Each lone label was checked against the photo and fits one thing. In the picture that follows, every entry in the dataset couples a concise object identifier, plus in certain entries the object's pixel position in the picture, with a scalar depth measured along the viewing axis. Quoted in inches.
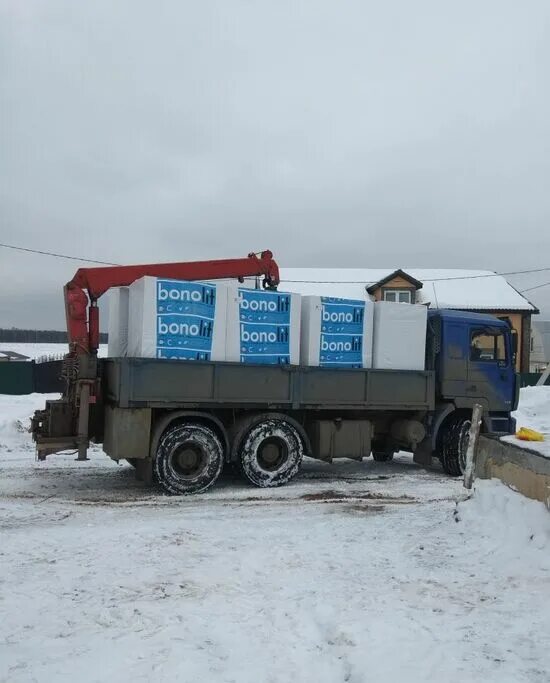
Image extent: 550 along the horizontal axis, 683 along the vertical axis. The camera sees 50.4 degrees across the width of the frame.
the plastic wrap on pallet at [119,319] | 358.6
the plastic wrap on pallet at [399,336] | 378.6
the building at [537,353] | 1702.8
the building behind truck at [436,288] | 1206.3
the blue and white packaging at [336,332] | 360.5
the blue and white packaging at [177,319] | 319.9
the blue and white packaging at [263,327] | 341.4
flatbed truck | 326.6
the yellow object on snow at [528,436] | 273.7
